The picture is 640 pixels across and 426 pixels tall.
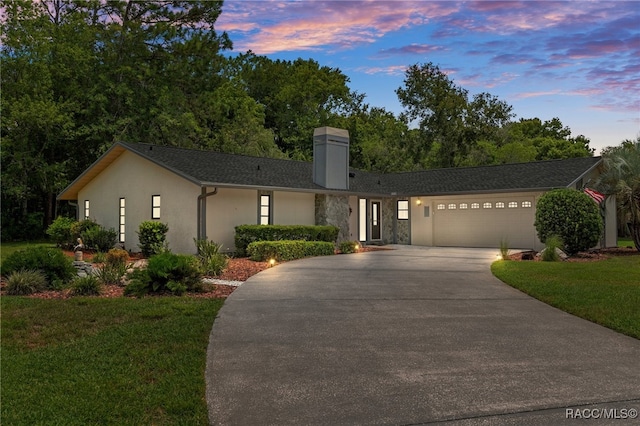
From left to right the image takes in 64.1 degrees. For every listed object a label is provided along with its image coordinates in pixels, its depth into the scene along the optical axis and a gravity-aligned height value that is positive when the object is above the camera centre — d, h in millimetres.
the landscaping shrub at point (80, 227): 20016 -229
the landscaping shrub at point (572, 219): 16531 -106
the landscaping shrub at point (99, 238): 18953 -641
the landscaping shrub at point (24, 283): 9422 -1146
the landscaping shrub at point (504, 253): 15773 -1127
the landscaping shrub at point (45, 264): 10320 -866
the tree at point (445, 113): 40188 +8288
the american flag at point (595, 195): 17825 +739
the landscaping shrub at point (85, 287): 9375 -1222
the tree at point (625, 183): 17672 +1180
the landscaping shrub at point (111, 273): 10508 -1096
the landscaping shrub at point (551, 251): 15148 -1054
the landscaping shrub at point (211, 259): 12125 -989
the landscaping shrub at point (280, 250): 15448 -958
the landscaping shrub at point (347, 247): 18750 -1057
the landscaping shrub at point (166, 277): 9328 -1063
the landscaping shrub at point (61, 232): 21141 -439
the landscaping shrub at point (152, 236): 17078 -523
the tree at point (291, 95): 39875 +10151
